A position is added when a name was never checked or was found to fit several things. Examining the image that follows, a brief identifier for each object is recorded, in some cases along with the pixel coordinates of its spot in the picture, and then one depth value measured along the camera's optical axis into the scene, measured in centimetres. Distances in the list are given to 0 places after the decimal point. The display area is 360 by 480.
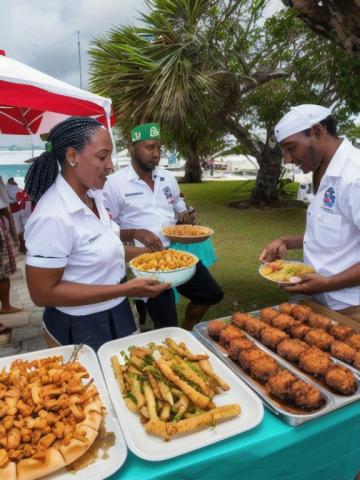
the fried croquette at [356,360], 153
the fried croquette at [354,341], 163
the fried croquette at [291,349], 159
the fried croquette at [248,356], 154
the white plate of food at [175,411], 116
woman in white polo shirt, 166
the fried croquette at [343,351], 157
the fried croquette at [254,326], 180
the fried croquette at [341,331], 172
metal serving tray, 125
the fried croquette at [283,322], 183
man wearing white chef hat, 193
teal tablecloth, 112
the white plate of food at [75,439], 105
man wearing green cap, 331
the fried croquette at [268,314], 192
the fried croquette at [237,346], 161
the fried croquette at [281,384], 134
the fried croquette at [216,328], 179
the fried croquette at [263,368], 146
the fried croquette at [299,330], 177
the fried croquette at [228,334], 171
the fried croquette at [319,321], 182
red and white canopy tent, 330
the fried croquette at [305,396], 129
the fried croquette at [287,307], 198
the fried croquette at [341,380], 137
